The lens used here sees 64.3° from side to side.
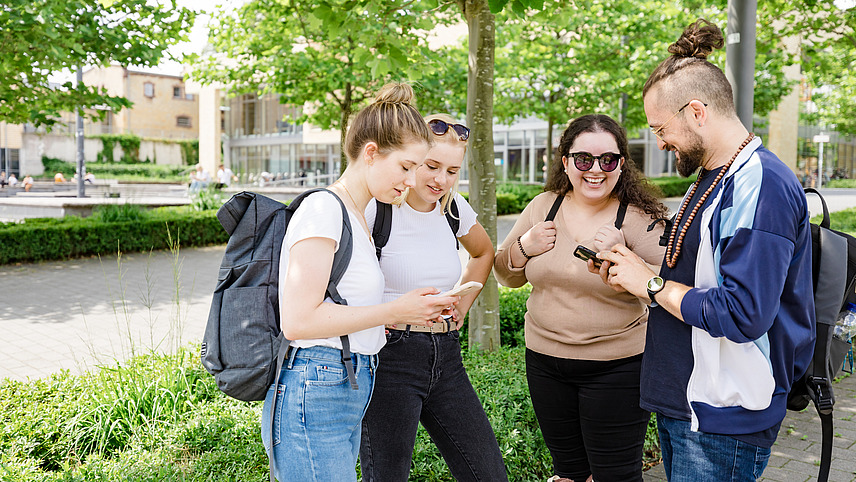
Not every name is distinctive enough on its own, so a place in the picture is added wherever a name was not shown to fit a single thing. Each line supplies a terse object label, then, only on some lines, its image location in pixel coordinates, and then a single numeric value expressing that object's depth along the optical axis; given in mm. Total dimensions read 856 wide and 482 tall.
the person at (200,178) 27406
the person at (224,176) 32153
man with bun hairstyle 1756
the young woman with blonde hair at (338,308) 1834
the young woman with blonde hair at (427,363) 2434
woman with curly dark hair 2670
